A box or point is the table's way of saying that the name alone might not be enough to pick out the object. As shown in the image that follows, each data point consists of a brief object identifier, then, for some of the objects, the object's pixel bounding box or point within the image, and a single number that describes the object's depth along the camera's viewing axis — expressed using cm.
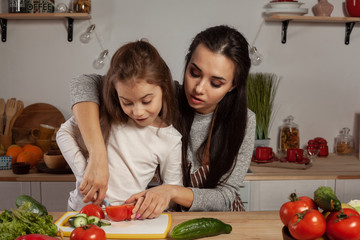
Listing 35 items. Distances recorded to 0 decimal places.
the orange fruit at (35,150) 262
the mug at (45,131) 278
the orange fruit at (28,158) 254
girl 147
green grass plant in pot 291
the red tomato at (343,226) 93
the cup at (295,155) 269
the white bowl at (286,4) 283
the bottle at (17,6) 279
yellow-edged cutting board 121
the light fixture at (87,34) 283
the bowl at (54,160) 244
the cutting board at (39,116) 291
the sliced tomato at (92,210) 128
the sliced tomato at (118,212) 127
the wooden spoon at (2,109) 292
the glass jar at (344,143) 305
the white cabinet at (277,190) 253
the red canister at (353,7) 292
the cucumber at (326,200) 98
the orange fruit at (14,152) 261
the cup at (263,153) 272
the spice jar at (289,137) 300
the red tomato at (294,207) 103
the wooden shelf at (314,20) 285
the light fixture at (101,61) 282
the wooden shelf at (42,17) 276
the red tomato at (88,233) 108
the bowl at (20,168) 246
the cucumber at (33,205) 127
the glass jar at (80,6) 279
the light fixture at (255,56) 286
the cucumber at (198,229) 118
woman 140
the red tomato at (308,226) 94
